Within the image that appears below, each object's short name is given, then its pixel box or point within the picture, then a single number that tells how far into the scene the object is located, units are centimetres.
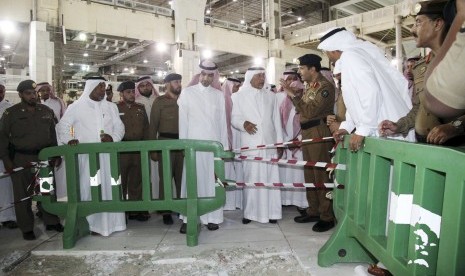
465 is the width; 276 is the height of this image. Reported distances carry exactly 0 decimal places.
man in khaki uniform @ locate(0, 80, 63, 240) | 408
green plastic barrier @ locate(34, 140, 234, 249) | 357
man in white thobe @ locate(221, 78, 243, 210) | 491
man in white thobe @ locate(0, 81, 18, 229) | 457
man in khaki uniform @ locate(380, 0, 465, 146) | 213
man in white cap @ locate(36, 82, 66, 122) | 625
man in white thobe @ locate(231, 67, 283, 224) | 438
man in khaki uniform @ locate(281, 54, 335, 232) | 416
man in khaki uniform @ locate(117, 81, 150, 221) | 466
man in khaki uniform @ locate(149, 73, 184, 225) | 480
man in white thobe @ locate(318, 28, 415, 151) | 265
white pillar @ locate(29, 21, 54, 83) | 1068
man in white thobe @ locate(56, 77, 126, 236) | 401
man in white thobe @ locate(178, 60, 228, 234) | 431
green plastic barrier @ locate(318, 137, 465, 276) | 149
